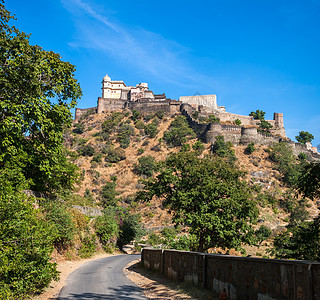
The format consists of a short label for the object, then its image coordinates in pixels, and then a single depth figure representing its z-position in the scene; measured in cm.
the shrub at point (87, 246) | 2247
